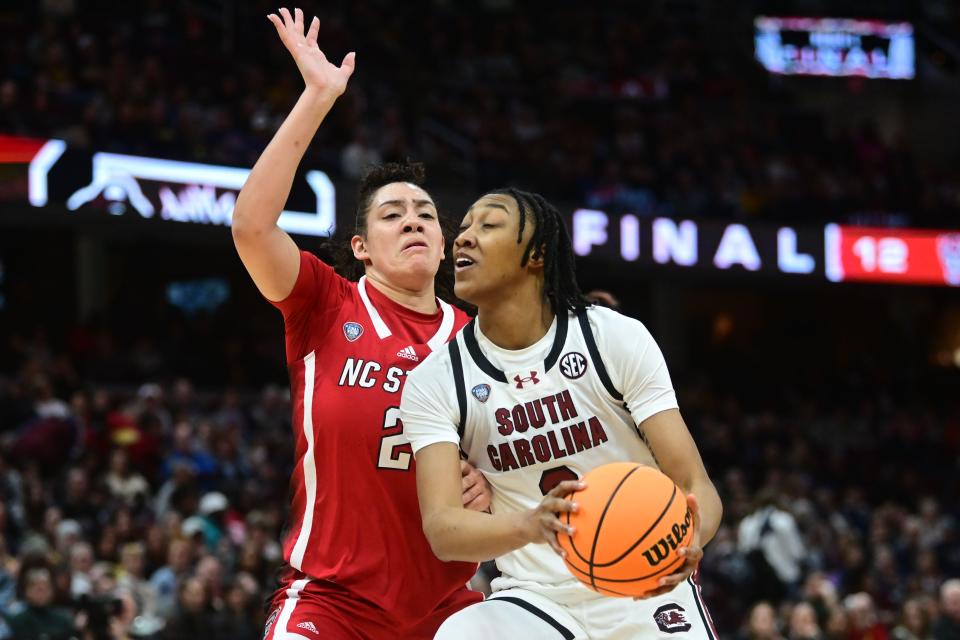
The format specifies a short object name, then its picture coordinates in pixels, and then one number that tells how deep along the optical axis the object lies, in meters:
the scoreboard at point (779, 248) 18.61
